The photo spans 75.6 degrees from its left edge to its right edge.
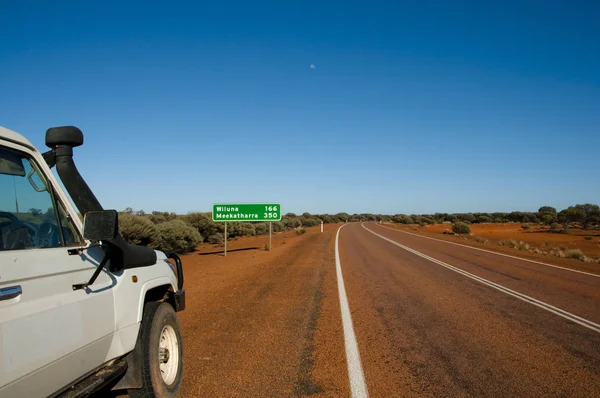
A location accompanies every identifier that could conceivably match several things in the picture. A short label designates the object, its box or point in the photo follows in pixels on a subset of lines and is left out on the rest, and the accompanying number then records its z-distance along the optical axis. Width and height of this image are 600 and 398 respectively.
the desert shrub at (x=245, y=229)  40.53
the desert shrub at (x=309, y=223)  75.25
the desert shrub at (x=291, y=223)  63.57
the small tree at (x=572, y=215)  64.06
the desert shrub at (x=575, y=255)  21.03
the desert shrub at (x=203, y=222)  32.53
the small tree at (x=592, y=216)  66.94
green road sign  21.27
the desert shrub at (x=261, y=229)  46.12
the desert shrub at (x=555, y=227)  58.59
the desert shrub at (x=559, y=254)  21.94
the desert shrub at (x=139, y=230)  17.92
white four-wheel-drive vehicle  2.34
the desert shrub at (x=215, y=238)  31.66
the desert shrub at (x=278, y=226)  54.18
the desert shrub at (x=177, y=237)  21.98
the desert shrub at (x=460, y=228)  51.88
